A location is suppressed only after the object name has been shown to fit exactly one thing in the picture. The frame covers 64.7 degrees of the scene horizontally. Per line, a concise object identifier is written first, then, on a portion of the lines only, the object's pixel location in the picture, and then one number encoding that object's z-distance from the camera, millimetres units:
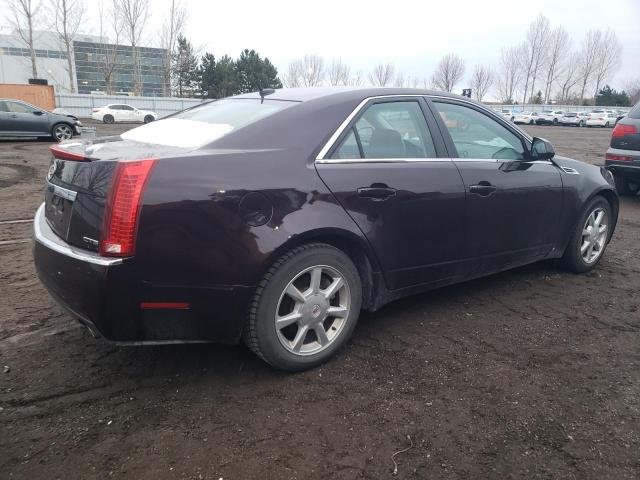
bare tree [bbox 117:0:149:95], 43625
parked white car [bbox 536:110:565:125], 46781
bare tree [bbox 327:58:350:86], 69112
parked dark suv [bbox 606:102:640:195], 7515
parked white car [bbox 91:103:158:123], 31250
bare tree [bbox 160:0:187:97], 46881
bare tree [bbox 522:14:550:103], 71188
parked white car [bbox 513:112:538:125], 47000
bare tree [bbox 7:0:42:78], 37938
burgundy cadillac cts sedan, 2355
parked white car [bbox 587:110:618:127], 43562
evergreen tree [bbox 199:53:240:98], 48938
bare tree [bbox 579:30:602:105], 73438
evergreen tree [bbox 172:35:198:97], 51250
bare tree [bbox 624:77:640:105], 71775
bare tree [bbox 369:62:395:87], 69781
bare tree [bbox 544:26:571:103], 71125
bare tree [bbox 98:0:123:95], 44500
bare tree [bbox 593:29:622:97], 72875
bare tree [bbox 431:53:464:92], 66250
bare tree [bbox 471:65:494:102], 75750
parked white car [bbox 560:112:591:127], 44719
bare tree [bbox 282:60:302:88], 68575
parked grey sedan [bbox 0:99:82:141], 16047
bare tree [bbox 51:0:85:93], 40572
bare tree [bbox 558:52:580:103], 74875
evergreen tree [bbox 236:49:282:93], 50219
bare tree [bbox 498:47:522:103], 75188
